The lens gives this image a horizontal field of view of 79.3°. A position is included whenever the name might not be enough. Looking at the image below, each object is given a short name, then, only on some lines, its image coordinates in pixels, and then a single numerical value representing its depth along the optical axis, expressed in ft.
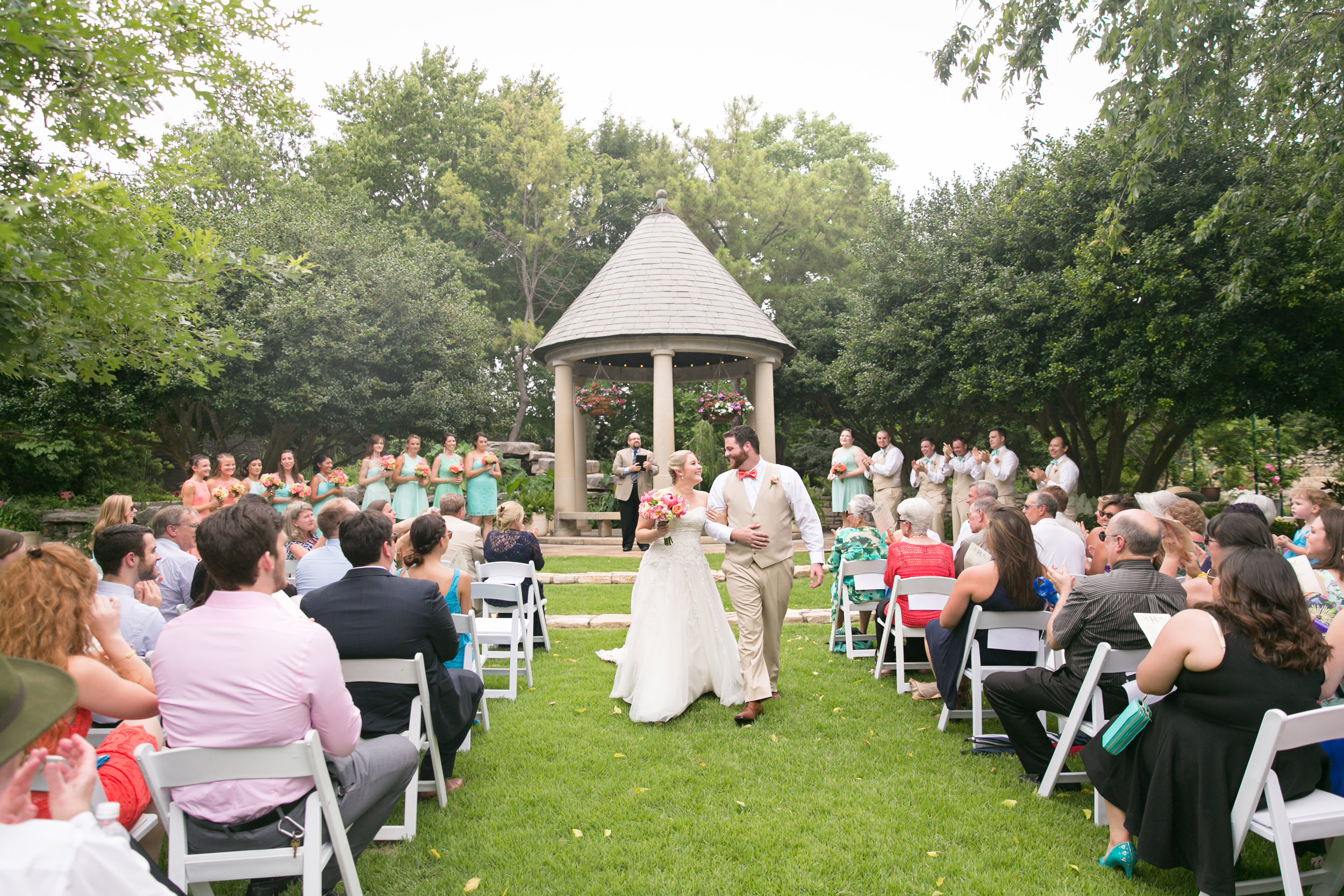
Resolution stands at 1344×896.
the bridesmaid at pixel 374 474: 43.73
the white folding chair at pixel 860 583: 23.24
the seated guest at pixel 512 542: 24.35
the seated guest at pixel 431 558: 16.57
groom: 19.10
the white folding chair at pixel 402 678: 12.59
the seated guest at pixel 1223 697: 9.98
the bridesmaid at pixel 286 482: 37.22
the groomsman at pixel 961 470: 44.57
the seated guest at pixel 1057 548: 20.39
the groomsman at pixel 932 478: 45.83
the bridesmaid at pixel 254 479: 34.94
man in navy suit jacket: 12.86
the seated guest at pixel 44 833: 4.42
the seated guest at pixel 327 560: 18.69
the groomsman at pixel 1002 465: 39.75
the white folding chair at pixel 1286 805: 9.11
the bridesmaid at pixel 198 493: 30.17
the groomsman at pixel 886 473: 45.27
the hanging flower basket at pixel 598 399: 55.77
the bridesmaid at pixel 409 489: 43.83
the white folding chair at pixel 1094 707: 12.71
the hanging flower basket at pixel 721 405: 56.44
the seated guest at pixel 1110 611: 13.14
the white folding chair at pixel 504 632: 20.12
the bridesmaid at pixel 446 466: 44.68
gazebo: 53.36
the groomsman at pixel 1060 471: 34.71
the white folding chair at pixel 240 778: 8.81
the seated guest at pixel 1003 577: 16.44
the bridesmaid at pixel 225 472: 32.53
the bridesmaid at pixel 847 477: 43.37
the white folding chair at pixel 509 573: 23.44
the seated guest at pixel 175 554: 18.03
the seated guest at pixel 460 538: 23.68
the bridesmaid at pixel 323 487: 39.22
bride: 19.24
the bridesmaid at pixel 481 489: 46.55
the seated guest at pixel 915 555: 20.47
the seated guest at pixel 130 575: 13.25
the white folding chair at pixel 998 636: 16.30
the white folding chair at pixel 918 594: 19.74
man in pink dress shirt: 9.26
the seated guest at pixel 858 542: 24.57
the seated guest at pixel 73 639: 9.13
